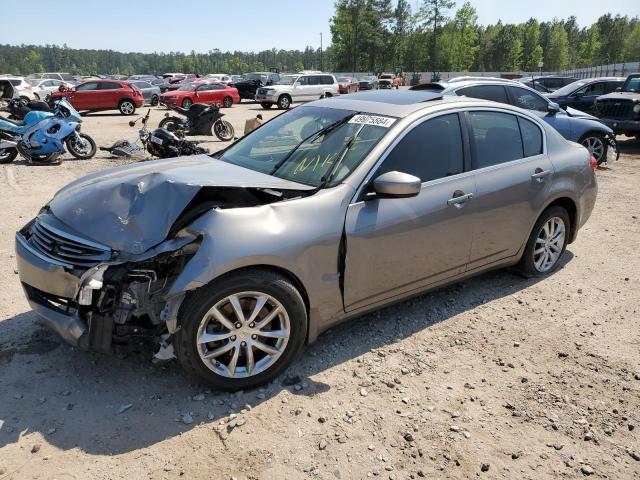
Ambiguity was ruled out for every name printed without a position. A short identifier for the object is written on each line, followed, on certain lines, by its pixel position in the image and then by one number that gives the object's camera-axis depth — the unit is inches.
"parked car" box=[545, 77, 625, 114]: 653.3
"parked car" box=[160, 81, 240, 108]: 959.6
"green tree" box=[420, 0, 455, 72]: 3332.4
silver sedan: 114.0
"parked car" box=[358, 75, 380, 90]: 1679.4
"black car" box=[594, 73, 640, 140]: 511.8
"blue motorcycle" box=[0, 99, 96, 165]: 420.2
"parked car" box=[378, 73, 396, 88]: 1939.0
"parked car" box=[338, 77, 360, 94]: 1136.2
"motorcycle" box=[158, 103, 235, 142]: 552.4
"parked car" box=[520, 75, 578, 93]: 978.7
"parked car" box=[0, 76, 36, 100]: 887.7
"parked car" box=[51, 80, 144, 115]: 884.0
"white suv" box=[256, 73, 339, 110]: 1033.5
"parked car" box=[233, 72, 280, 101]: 1269.7
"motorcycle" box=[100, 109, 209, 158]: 422.3
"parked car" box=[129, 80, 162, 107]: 1139.5
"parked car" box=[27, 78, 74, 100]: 1018.9
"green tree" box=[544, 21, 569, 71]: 3671.3
